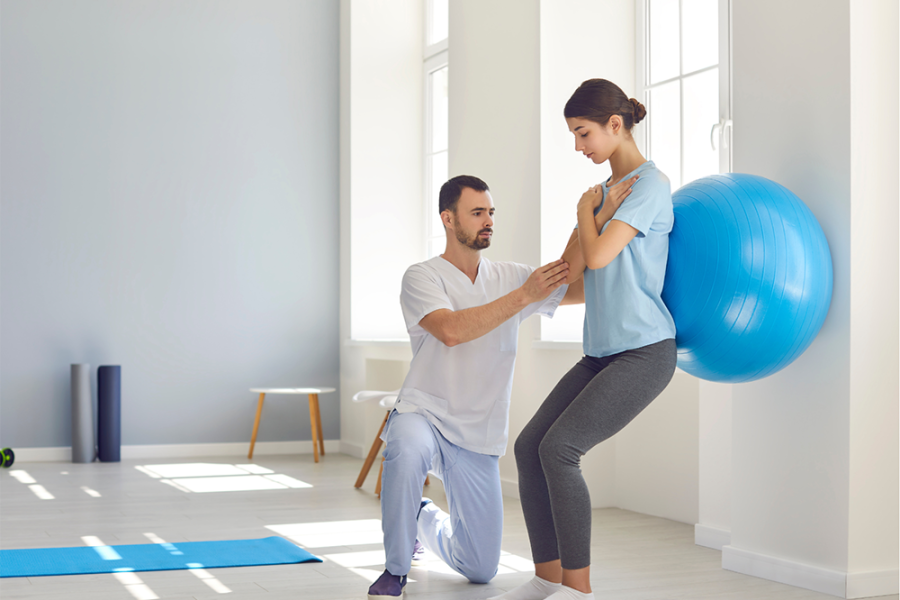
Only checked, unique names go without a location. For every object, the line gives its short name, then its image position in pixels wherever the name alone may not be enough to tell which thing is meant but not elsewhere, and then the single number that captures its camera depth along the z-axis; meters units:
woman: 2.18
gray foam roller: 5.70
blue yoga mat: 2.82
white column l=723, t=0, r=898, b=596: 2.49
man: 2.63
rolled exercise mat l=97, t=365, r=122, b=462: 5.78
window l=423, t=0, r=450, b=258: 6.49
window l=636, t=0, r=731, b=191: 3.92
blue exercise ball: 2.25
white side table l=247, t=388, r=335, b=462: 5.95
